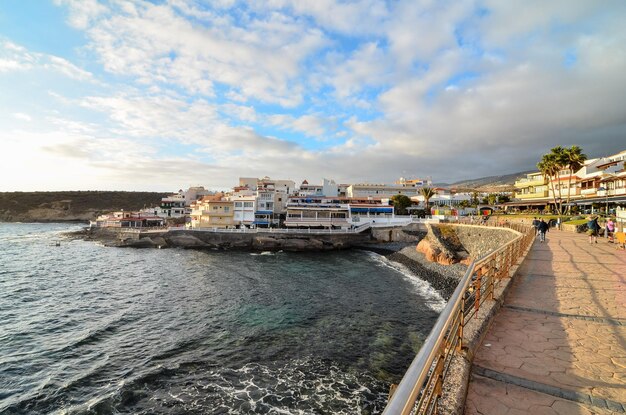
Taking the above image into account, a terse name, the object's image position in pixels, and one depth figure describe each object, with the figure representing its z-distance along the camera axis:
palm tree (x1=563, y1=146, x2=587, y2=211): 44.25
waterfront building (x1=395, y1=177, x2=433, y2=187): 102.90
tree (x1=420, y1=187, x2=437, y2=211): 71.06
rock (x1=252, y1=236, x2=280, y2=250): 50.91
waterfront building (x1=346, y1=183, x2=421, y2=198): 87.69
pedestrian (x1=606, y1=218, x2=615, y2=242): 21.58
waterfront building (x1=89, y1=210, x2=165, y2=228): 70.81
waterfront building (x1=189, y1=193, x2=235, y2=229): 59.31
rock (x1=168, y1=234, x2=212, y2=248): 52.47
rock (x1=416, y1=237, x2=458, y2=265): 31.77
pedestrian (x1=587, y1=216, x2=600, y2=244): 20.79
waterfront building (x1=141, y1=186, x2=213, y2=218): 88.38
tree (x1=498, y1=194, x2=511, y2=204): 72.86
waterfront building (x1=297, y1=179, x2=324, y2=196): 83.12
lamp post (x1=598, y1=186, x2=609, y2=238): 37.53
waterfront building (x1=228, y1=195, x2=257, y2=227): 60.91
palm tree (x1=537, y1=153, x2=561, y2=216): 46.96
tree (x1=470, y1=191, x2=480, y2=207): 77.94
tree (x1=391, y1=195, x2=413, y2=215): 71.38
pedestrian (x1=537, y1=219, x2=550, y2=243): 22.20
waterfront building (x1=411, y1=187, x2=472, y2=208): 78.44
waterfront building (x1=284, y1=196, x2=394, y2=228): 58.31
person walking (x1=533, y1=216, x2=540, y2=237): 26.20
